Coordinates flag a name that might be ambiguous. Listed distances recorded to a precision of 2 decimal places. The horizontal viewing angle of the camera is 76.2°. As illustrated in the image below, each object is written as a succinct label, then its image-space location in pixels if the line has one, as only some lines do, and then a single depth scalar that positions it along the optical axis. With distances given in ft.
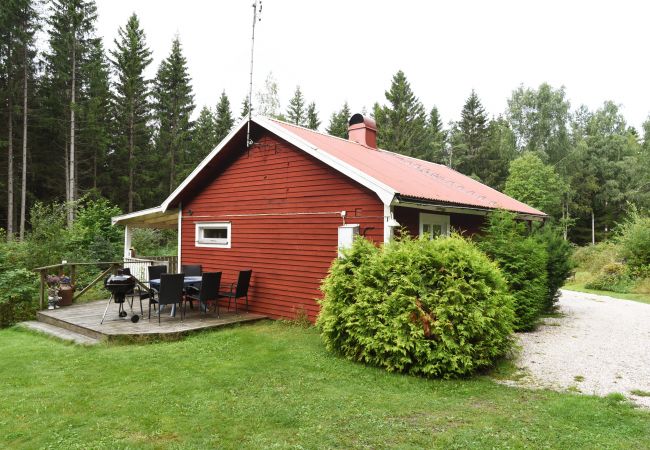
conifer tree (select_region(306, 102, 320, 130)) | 132.98
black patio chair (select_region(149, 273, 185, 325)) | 25.48
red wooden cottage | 24.90
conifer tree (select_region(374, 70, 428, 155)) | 111.55
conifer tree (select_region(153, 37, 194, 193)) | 97.66
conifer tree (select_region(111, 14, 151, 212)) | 87.10
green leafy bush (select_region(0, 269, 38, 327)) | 29.91
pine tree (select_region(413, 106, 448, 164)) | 124.47
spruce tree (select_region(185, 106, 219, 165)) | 102.01
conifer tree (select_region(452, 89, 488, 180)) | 125.29
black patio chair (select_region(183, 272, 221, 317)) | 27.12
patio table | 27.74
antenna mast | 29.45
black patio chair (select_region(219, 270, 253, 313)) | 28.73
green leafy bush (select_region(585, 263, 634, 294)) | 49.94
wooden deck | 23.40
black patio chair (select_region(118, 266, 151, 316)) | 27.76
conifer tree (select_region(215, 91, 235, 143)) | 114.11
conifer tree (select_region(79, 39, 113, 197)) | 74.64
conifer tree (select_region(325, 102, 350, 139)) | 125.90
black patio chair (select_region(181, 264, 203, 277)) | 32.74
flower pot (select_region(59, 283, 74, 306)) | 33.35
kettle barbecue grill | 26.04
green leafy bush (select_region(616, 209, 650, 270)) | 51.61
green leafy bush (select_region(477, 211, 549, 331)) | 26.02
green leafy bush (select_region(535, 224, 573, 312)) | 31.78
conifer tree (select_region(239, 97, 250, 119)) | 125.28
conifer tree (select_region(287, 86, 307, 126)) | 130.72
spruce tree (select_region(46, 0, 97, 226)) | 71.10
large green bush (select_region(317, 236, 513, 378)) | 17.34
